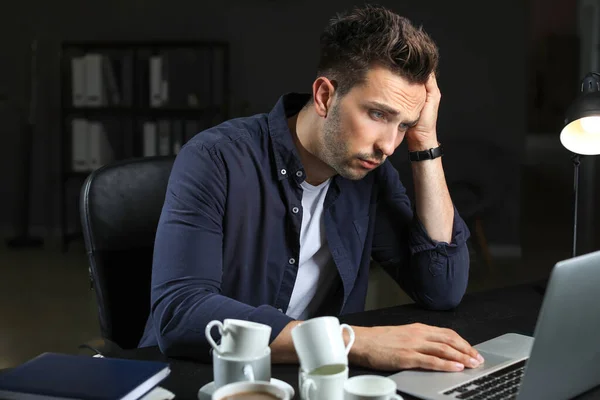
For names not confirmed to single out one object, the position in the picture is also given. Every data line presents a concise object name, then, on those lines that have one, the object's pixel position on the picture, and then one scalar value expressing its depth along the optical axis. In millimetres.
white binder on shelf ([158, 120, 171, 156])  4125
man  1290
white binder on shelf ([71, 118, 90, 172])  4343
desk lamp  1447
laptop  847
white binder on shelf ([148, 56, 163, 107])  4156
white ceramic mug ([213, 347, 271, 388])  869
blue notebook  854
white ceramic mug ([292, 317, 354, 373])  827
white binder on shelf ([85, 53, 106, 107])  4273
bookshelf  4160
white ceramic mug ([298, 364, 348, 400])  832
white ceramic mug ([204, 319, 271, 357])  866
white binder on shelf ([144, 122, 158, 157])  4160
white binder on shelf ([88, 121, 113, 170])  4340
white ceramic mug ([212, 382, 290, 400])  824
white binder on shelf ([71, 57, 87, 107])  4309
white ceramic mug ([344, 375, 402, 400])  809
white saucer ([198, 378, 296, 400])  858
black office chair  1489
